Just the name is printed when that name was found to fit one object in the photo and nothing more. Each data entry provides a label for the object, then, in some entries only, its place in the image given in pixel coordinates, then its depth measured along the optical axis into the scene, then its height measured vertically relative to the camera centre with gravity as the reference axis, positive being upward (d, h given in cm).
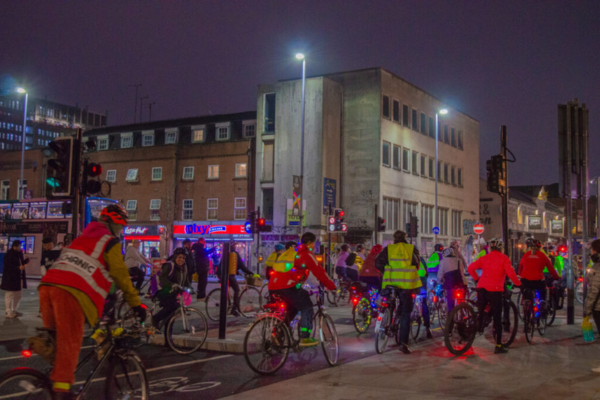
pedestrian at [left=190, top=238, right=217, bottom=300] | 1608 -43
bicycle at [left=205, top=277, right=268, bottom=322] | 1507 -142
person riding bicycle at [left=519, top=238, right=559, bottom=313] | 1234 -39
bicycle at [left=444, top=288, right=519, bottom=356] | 959 -124
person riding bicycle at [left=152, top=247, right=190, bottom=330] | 986 -67
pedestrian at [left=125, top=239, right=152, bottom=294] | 1545 -45
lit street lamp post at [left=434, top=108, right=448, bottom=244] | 4422 +710
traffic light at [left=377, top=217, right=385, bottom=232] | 2888 +116
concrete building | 4100 +682
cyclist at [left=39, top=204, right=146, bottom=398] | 459 -36
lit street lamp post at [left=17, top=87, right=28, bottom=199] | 4677 +389
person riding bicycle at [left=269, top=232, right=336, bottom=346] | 850 -63
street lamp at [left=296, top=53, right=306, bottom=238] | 3188 +574
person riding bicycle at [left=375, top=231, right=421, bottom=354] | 973 -40
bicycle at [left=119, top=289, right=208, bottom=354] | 978 -135
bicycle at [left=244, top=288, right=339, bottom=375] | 800 -124
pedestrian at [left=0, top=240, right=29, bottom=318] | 1477 -96
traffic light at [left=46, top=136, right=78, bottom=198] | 1047 +126
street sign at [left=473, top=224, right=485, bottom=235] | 2727 +99
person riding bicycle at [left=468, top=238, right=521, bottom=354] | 997 -50
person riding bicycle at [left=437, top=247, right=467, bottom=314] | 1244 -47
